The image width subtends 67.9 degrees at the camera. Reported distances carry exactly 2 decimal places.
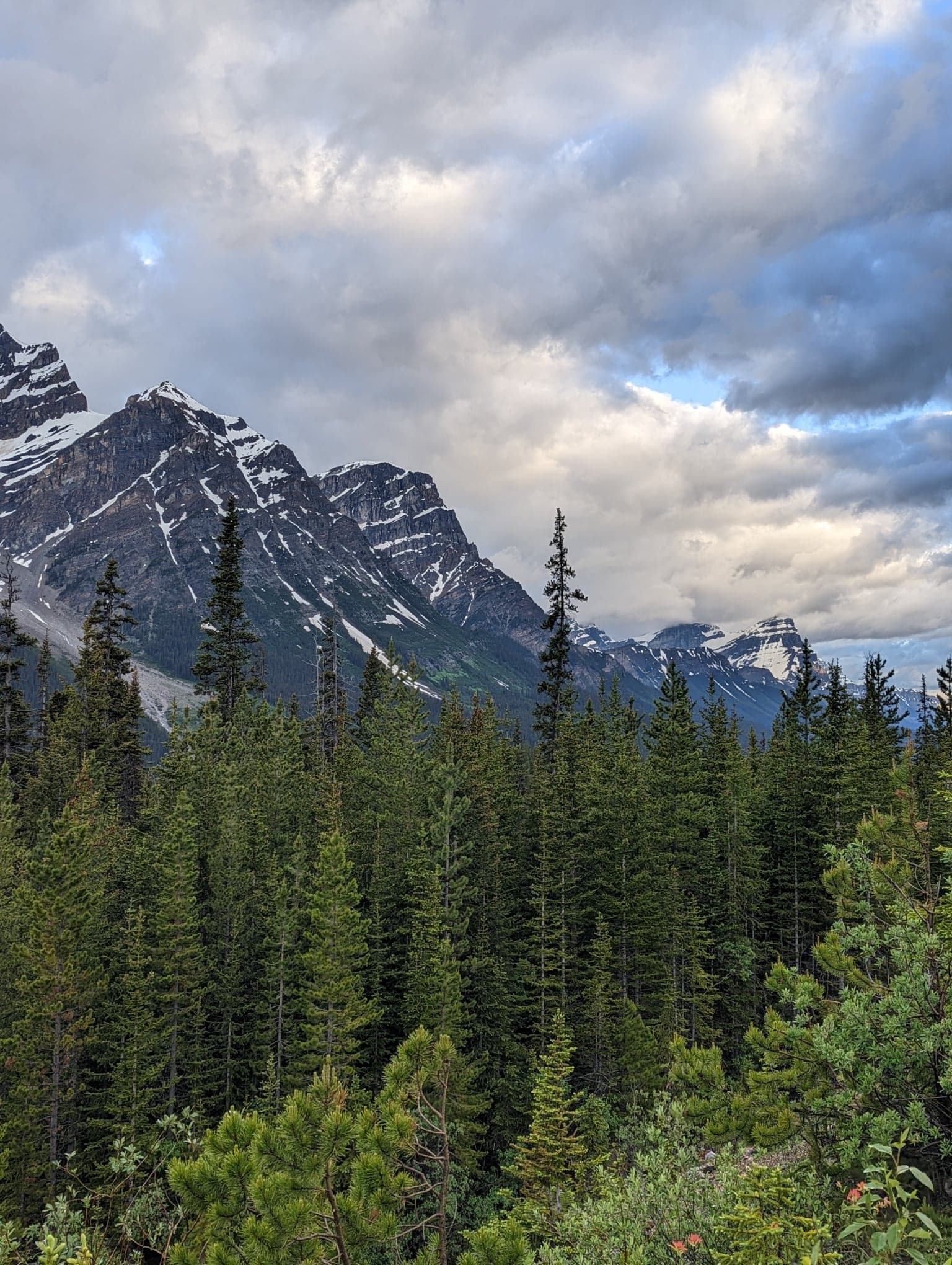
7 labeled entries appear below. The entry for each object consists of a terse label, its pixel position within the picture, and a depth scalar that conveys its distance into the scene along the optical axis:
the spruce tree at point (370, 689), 65.31
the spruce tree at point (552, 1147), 22.11
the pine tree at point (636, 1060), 33.34
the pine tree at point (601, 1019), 34.69
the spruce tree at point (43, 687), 59.62
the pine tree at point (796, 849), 46.34
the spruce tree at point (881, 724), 43.04
